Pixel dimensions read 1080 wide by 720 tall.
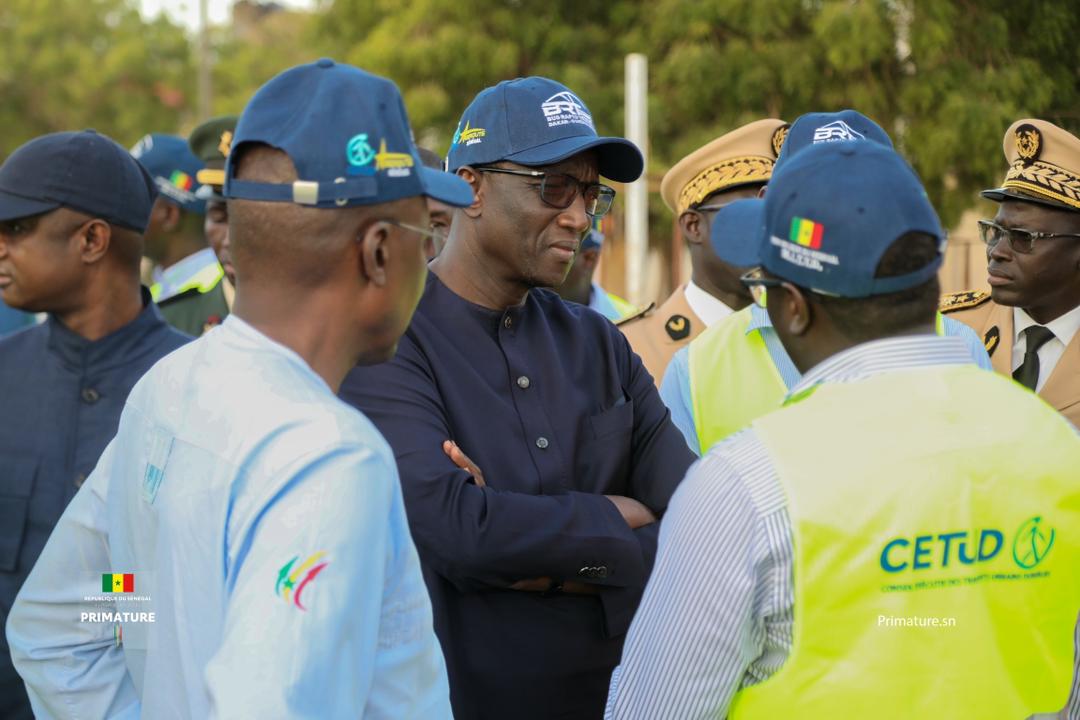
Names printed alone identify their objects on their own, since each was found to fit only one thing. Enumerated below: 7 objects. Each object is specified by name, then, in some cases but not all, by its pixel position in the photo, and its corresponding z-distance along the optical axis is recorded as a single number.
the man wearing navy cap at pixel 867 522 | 2.05
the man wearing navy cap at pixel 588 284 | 6.65
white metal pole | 12.56
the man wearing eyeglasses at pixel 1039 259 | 4.41
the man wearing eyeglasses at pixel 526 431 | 2.91
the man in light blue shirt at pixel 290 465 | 1.70
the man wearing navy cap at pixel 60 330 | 3.58
